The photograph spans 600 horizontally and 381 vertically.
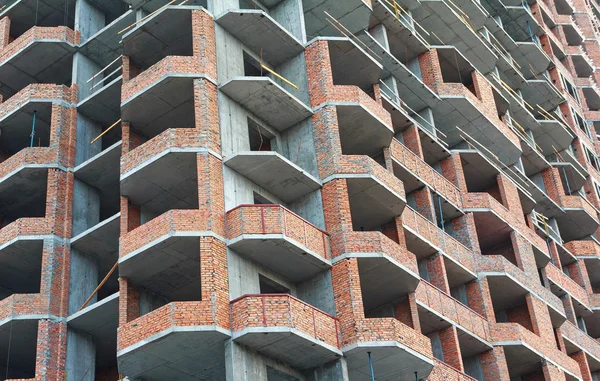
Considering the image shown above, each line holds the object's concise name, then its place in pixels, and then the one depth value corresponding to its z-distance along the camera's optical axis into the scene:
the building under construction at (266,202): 37.31
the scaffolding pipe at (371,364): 37.78
